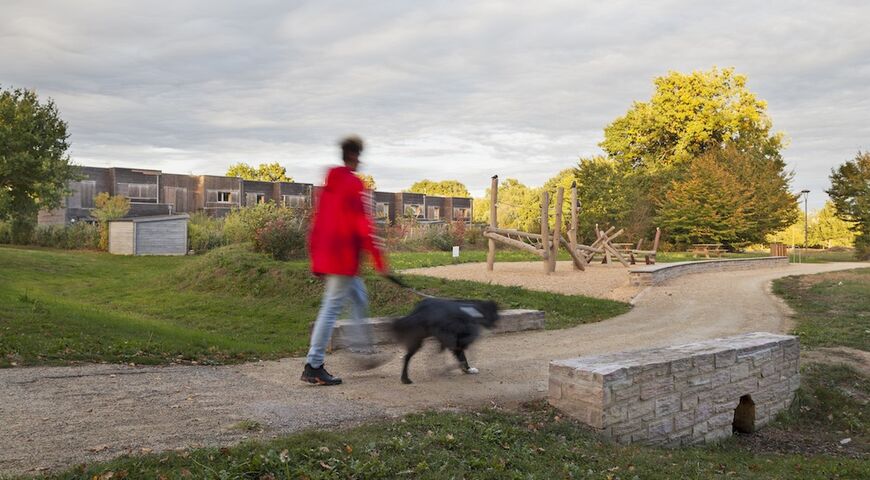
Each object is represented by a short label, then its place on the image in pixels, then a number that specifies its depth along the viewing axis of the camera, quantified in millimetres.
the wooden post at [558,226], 20062
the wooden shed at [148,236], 31516
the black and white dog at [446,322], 5867
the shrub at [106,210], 32731
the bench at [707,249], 34062
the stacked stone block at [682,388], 5836
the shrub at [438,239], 34750
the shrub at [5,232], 34156
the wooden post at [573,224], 21109
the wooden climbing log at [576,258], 20842
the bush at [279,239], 20594
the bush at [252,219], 22606
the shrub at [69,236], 33250
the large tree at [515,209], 45094
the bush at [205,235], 32438
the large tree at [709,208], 36219
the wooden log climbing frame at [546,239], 19844
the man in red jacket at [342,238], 5566
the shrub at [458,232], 36031
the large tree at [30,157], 25031
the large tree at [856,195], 35750
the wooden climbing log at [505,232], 21056
